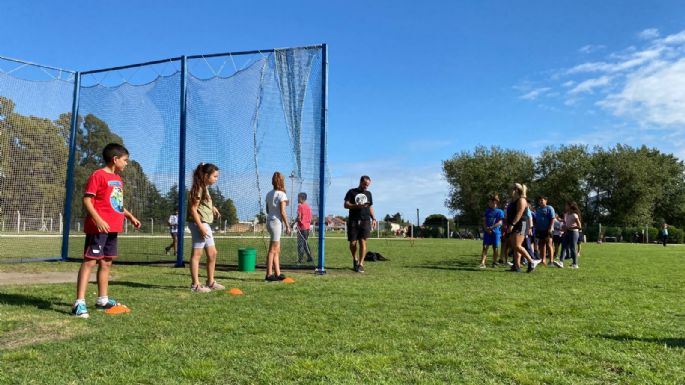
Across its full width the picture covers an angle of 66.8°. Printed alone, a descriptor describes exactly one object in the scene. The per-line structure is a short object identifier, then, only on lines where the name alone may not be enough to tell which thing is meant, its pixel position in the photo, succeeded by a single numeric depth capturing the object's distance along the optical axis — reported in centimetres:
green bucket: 986
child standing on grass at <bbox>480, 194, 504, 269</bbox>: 1246
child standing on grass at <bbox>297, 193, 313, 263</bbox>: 1032
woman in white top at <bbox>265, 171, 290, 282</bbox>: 816
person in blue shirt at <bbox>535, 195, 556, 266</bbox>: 1237
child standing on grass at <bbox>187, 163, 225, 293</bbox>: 694
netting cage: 1010
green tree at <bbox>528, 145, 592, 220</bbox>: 5716
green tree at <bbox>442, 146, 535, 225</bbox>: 5903
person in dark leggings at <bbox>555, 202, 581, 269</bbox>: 1242
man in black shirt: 1026
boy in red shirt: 532
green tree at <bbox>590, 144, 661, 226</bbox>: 5609
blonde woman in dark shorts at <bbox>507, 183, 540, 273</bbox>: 1062
